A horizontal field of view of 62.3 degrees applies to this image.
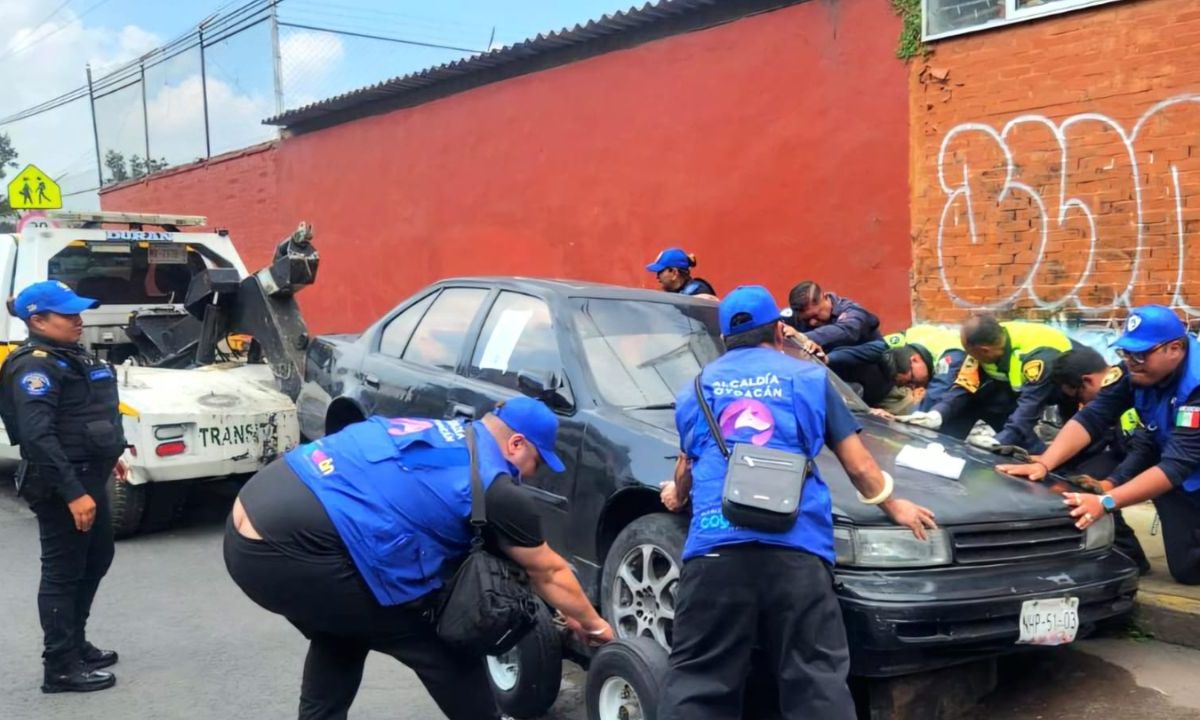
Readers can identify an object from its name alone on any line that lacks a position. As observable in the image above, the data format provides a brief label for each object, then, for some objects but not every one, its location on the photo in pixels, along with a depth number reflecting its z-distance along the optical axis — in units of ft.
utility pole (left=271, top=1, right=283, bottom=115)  48.26
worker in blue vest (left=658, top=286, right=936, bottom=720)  9.21
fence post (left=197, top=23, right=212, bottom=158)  53.47
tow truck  20.92
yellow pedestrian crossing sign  40.73
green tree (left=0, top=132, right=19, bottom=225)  114.96
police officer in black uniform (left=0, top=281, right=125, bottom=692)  13.62
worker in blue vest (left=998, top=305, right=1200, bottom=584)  13.50
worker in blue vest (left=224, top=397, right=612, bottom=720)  8.63
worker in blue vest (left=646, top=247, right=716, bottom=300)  23.03
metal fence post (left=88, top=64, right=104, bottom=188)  64.85
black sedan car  10.50
